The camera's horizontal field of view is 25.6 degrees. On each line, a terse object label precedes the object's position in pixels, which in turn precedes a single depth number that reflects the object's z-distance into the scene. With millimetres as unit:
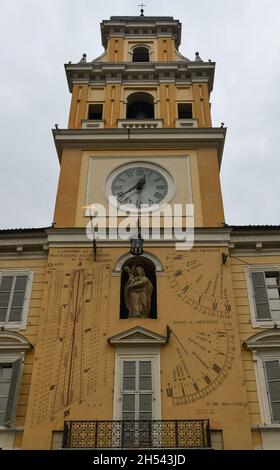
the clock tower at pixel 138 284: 18016
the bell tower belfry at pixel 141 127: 24625
